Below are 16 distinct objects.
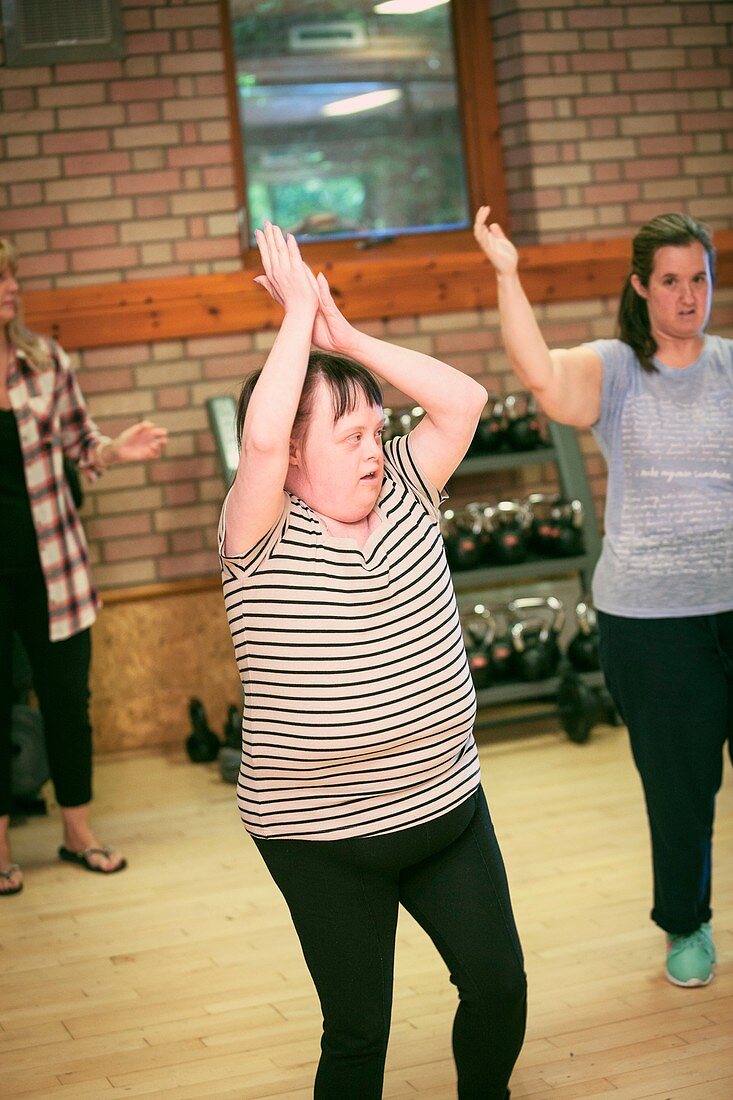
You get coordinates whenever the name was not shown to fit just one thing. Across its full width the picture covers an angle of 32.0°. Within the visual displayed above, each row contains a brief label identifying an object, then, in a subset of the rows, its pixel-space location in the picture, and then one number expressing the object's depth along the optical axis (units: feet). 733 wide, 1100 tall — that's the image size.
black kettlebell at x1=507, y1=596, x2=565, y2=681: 15.76
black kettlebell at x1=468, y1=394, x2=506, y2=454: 16.57
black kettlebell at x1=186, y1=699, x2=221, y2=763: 16.08
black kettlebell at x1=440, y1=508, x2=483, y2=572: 15.90
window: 17.83
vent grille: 16.40
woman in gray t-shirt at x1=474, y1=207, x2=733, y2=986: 8.28
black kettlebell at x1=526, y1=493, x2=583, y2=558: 16.30
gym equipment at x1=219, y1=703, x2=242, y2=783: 15.25
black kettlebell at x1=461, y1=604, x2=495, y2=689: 15.52
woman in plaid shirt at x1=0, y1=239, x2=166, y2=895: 11.58
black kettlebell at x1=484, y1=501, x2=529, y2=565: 16.06
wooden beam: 16.66
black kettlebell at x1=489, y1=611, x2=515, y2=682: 15.80
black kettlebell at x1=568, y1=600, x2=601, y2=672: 16.07
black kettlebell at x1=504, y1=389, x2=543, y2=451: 16.66
